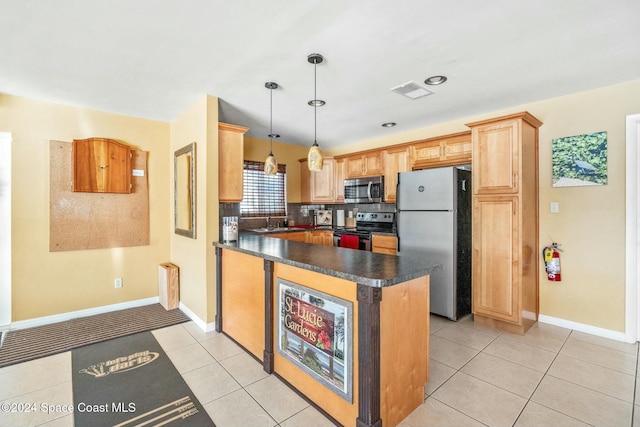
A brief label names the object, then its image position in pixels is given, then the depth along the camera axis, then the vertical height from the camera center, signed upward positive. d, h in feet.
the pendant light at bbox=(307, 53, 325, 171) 7.66 +1.67
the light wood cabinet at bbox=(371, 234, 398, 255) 13.75 -1.55
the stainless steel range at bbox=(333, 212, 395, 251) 14.98 -1.00
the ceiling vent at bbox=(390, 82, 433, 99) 9.48 +3.96
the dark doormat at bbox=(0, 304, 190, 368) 8.86 -4.08
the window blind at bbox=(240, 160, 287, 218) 16.42 +1.09
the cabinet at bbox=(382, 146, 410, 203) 14.43 +2.18
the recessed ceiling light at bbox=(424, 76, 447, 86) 8.95 +3.96
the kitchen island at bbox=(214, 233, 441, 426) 5.41 -2.43
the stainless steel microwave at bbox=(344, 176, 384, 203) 15.21 +1.11
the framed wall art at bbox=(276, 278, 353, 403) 5.74 -2.61
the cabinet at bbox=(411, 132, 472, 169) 12.39 +2.59
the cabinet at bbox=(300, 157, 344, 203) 17.66 +1.64
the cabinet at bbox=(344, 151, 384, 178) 15.55 +2.50
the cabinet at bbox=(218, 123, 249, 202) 11.05 +1.85
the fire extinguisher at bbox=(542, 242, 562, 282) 10.62 -1.84
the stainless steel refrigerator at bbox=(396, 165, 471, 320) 11.30 -0.74
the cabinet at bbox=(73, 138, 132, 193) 11.43 +1.83
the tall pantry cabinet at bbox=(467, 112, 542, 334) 10.09 -0.39
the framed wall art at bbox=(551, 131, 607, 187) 9.82 +1.70
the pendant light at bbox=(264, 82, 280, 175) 9.36 +1.69
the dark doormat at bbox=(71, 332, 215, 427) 6.11 -4.17
